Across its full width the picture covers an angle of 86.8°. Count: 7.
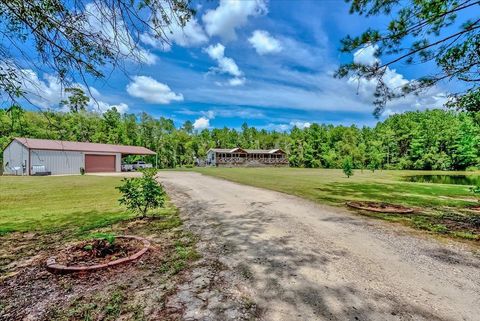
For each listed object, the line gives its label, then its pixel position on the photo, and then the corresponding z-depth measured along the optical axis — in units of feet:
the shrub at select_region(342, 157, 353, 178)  72.53
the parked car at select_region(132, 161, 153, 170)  128.98
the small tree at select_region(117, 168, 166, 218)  21.61
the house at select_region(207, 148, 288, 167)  191.01
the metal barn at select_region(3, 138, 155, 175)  85.61
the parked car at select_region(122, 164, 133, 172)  122.72
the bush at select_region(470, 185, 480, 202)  21.81
